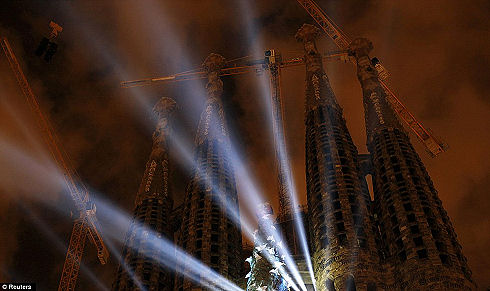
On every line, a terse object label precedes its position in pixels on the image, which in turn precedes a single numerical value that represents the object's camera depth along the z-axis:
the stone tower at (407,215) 61.28
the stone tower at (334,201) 65.56
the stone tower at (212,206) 78.25
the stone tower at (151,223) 79.81
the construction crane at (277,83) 102.00
